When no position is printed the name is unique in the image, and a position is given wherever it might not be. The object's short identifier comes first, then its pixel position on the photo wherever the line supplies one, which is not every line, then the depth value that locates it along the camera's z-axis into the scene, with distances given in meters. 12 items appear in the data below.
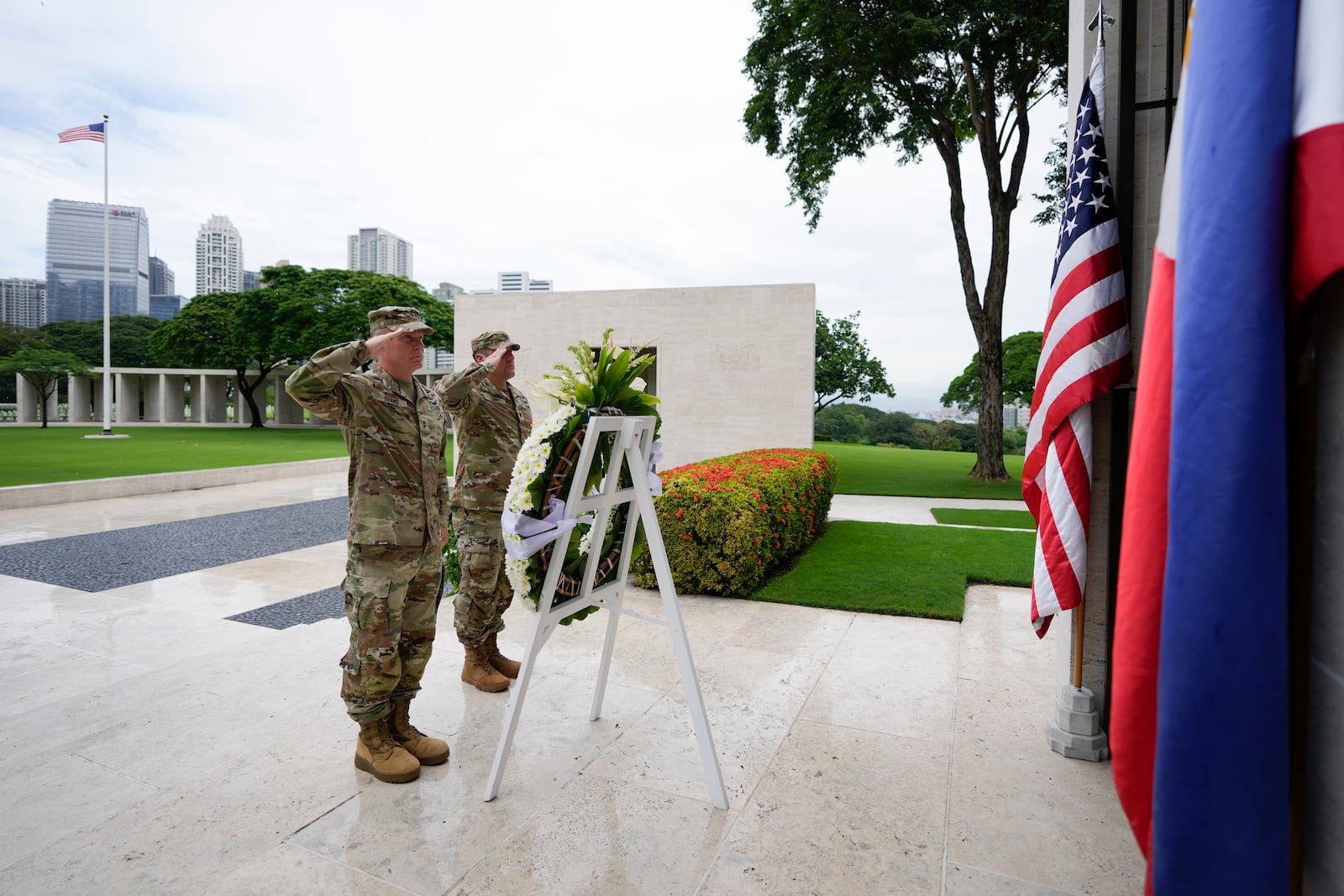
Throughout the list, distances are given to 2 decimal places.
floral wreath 2.83
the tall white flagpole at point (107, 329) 21.52
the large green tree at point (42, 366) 29.42
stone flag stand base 3.31
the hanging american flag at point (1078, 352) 3.06
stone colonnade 37.97
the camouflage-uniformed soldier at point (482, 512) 4.10
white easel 2.86
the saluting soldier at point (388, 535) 3.04
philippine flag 0.76
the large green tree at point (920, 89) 13.49
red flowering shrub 6.17
